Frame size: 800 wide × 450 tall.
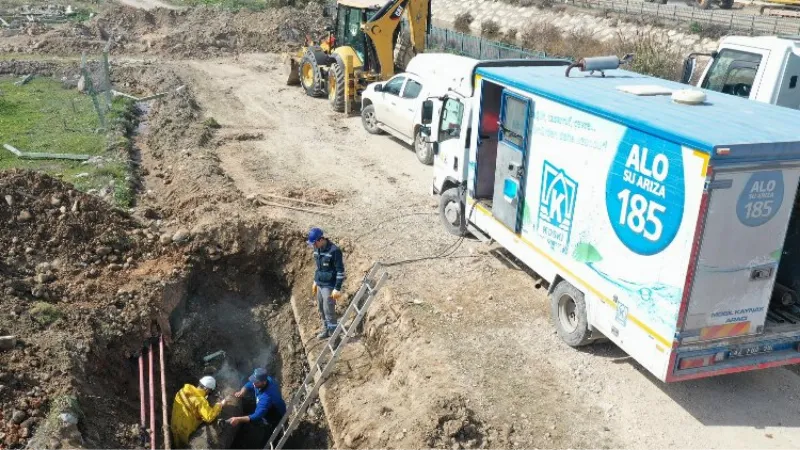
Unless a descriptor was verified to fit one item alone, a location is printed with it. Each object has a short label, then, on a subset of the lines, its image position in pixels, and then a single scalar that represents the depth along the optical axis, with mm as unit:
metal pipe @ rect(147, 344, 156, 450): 7780
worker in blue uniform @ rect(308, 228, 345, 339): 9203
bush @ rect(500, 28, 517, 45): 32809
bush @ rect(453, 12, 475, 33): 37372
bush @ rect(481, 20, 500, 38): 34719
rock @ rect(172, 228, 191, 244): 11250
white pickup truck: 16062
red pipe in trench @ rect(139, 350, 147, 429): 8141
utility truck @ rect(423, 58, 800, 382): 6426
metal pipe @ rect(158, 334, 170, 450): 8109
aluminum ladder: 8367
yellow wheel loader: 19766
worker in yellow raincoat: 8234
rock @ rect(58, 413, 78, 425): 7004
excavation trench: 10109
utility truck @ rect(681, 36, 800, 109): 10789
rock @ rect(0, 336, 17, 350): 7820
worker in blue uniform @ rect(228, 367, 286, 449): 8551
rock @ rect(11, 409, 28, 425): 6904
